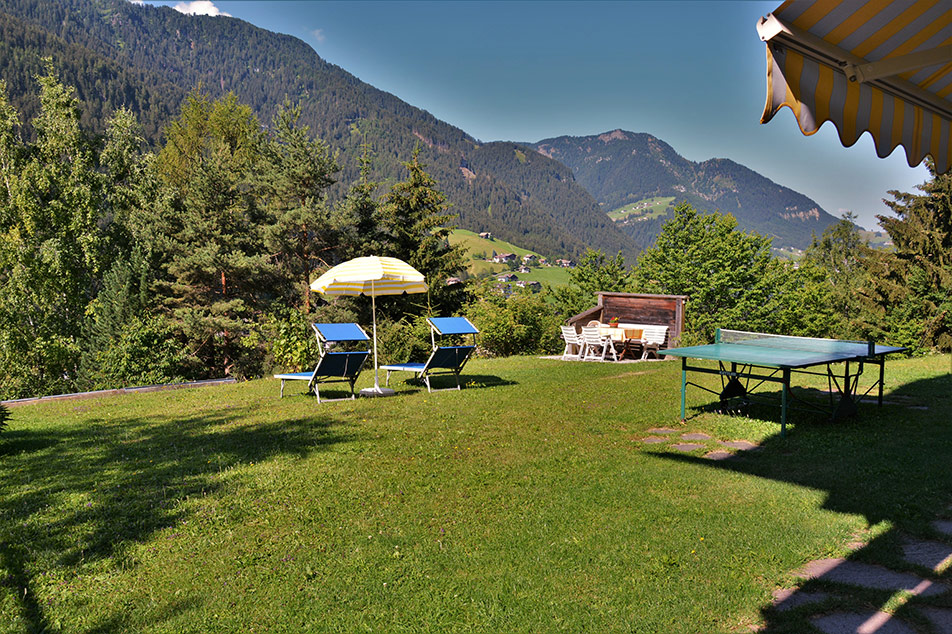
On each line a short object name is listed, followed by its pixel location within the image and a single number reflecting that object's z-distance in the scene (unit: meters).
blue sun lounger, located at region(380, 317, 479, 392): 9.57
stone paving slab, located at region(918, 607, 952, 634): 2.65
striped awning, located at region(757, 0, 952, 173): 2.57
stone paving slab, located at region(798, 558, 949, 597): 3.08
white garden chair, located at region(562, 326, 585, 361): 15.24
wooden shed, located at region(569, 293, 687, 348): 16.39
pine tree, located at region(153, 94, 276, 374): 25.66
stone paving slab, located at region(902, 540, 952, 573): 3.36
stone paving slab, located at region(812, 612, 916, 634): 2.67
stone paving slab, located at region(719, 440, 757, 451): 6.21
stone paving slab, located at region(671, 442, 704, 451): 6.16
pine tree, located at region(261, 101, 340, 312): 27.33
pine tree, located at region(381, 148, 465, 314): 27.14
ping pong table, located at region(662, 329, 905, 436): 6.35
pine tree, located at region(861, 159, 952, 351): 27.11
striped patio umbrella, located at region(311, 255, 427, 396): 9.69
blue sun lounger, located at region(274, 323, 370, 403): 8.63
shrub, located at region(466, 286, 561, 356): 18.05
